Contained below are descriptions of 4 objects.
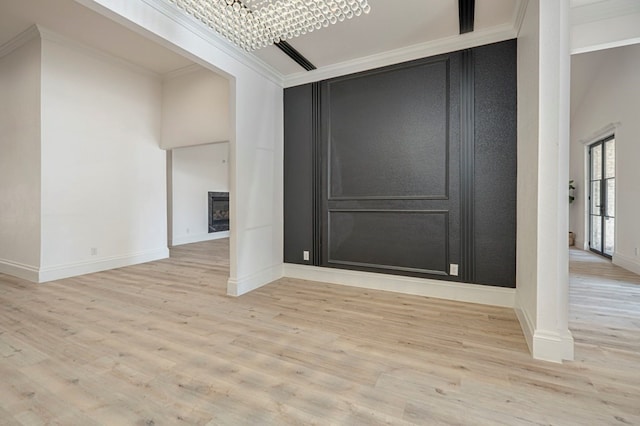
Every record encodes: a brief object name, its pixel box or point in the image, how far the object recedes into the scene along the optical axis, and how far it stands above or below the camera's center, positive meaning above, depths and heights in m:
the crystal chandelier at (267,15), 2.06 +1.53
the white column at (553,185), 1.81 +0.16
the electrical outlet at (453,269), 2.96 -0.64
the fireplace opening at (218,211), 7.85 -0.03
